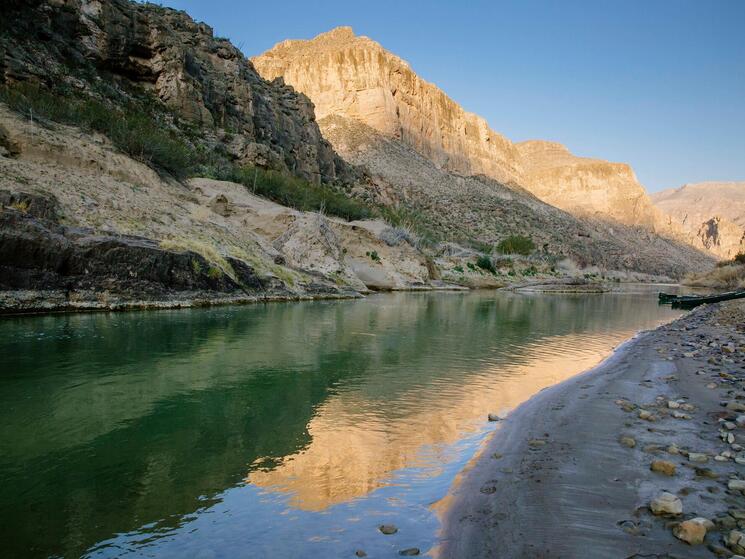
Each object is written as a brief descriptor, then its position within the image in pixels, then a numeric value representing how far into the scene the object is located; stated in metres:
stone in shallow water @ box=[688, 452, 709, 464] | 4.68
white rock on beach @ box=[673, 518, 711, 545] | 3.33
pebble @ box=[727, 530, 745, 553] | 3.16
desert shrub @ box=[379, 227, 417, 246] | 37.60
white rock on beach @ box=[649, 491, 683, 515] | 3.69
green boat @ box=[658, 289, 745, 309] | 27.51
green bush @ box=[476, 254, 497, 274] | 52.61
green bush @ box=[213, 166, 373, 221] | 34.96
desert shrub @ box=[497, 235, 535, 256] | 69.12
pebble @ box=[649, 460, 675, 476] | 4.48
